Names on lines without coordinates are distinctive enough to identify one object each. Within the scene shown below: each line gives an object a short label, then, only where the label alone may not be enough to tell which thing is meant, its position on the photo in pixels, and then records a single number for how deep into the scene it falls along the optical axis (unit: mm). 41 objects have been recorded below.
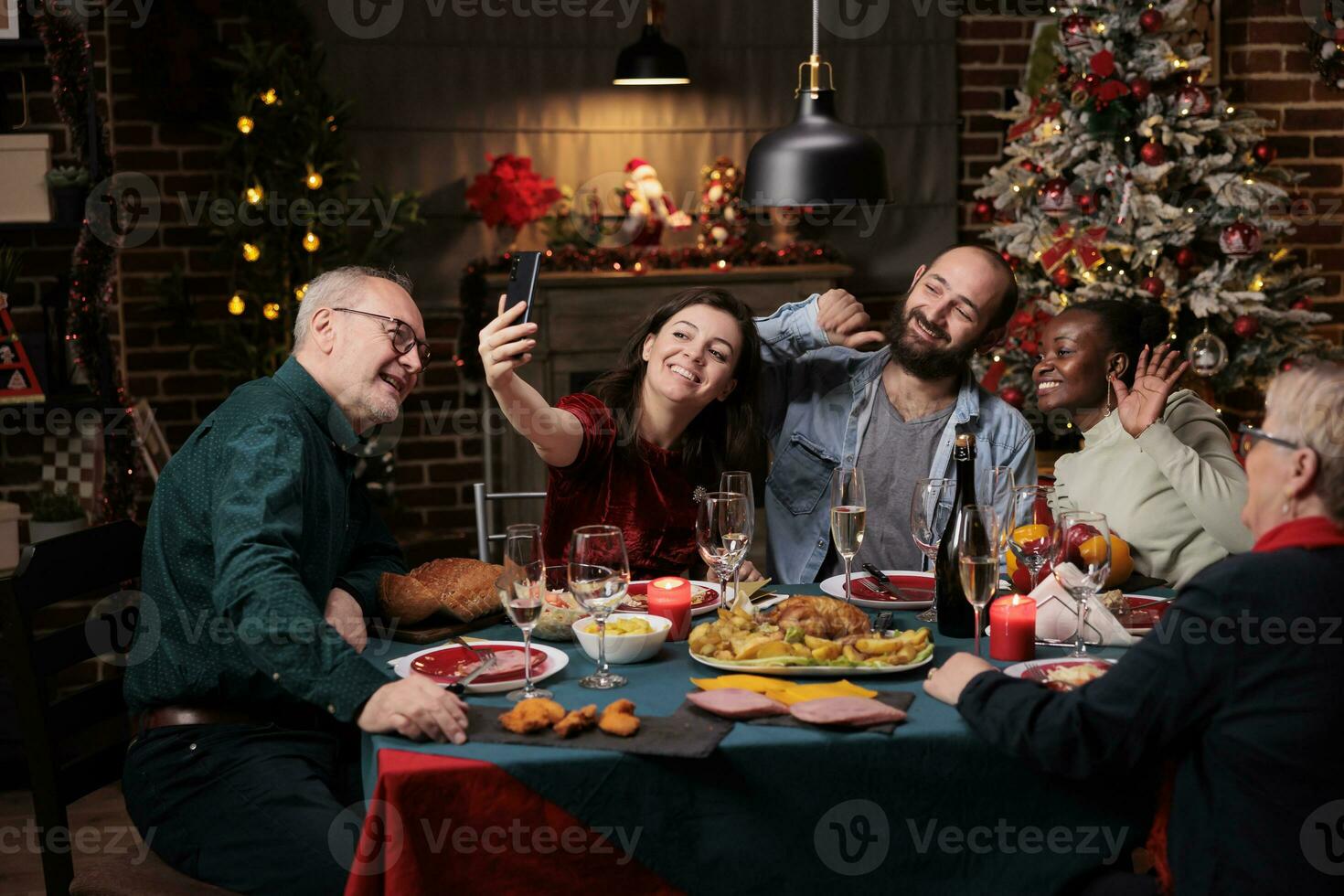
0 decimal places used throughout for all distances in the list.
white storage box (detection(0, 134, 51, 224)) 3773
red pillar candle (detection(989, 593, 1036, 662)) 1841
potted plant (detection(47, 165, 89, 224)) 3781
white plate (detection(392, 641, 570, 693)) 1714
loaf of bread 1986
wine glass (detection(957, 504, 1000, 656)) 1786
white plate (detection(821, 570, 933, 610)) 2129
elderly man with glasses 1665
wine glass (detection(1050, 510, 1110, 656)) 1818
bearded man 2686
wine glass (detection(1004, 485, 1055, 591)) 1954
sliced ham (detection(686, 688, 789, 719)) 1597
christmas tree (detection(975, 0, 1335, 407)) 4551
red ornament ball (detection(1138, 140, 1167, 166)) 4551
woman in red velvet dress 2510
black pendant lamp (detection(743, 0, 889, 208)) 2316
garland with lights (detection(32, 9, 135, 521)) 3680
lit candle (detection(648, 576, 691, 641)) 1971
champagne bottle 1968
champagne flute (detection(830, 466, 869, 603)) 2047
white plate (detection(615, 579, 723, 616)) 2082
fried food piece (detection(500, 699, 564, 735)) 1558
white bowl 1827
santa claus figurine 5191
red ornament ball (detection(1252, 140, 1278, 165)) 4634
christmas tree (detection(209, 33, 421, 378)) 4605
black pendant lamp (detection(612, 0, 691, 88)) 5039
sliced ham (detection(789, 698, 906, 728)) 1563
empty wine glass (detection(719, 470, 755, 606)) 2107
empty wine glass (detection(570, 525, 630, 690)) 1706
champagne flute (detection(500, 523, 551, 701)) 1693
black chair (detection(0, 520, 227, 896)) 1875
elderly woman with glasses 1437
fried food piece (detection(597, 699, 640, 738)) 1538
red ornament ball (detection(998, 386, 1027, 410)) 4699
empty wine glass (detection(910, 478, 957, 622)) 2020
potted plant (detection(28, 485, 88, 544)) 3854
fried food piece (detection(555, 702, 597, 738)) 1543
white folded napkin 1913
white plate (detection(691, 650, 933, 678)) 1756
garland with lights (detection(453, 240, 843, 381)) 5117
